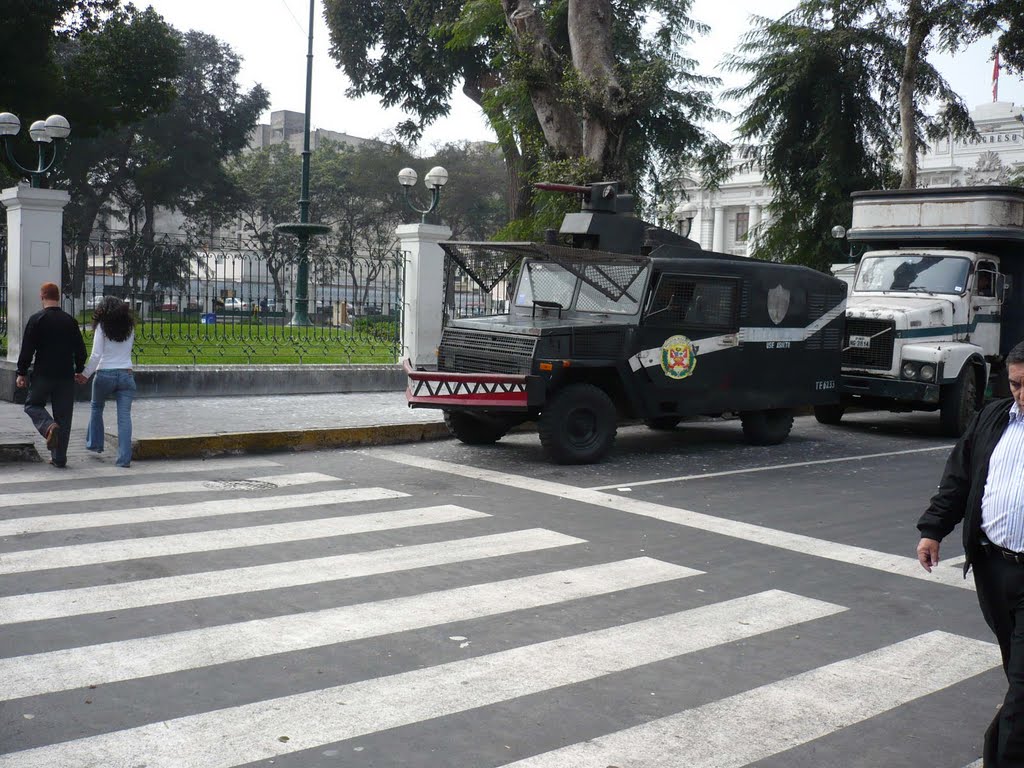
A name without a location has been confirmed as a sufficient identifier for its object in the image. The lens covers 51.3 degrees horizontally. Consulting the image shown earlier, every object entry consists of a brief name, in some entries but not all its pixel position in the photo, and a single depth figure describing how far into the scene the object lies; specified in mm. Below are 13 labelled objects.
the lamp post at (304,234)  17391
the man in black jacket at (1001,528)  3559
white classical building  54906
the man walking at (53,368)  9859
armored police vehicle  10906
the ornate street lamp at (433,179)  18173
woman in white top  10305
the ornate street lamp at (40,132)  14477
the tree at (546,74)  18547
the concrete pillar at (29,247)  14031
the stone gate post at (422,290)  17000
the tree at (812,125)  29172
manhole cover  9281
